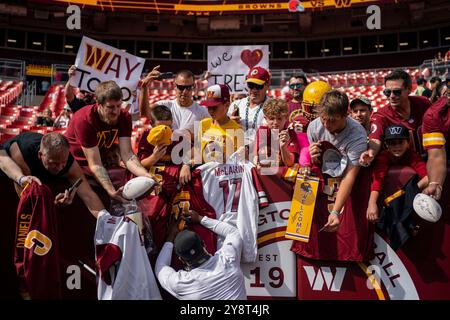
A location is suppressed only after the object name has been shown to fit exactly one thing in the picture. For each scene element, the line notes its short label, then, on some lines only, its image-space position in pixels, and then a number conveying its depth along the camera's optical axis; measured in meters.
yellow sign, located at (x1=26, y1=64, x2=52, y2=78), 25.53
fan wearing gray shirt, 3.42
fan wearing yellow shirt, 4.00
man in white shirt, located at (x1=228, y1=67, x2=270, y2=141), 4.57
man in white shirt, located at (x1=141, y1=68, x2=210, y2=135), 4.64
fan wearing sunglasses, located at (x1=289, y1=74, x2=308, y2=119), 5.31
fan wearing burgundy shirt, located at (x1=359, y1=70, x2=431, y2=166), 3.75
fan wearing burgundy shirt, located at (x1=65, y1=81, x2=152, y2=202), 3.73
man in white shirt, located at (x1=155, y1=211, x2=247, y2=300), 3.35
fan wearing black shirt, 3.35
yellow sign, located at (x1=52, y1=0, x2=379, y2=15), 26.47
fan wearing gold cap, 3.80
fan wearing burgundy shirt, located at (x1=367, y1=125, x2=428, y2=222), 3.44
